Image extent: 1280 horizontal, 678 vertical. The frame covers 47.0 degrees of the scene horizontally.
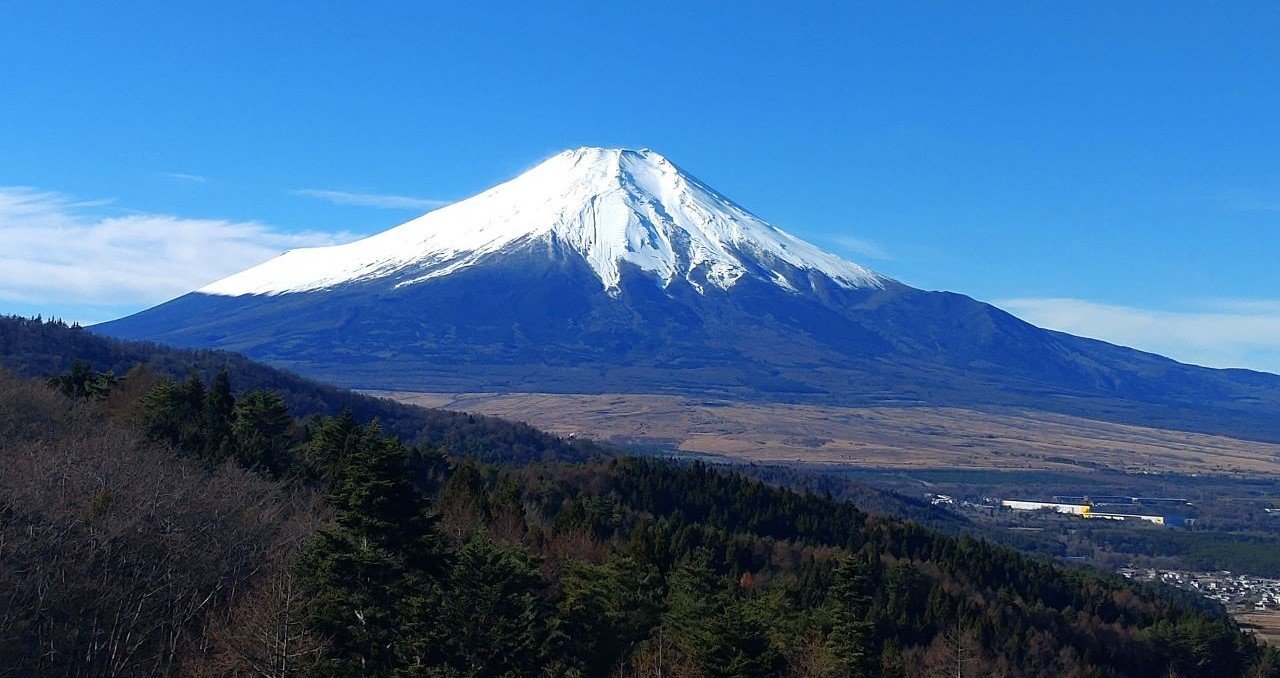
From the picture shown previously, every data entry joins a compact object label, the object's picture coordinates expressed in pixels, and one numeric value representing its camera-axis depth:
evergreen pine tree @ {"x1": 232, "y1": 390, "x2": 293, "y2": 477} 45.72
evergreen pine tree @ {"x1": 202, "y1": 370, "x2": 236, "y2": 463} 44.59
